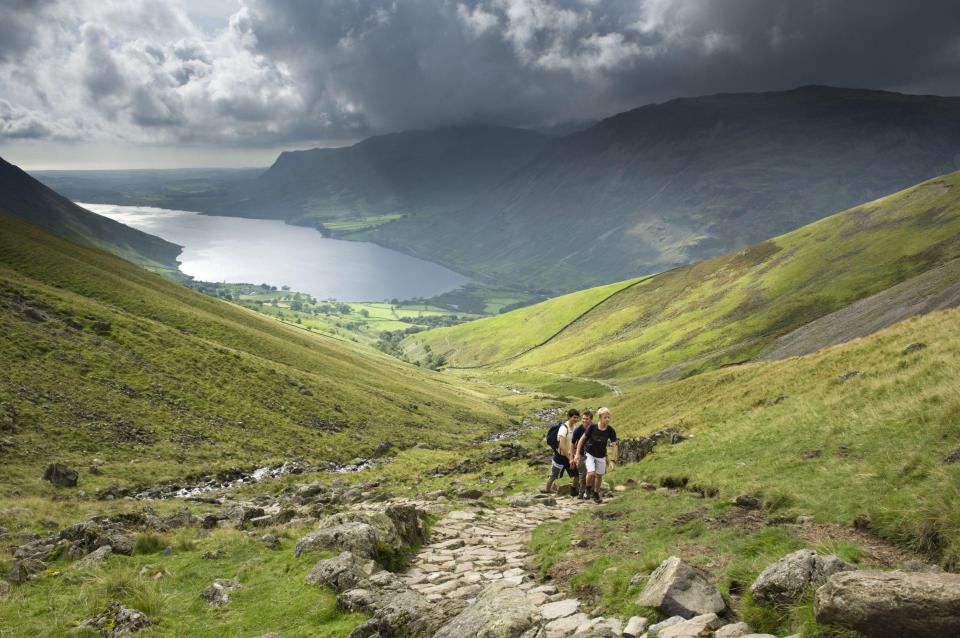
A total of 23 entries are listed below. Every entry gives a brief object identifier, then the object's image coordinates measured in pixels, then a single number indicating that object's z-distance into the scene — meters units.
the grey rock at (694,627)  9.07
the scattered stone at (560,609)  11.47
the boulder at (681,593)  10.04
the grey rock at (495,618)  9.86
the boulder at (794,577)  9.38
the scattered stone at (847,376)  28.83
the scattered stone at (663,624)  9.46
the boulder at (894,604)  7.25
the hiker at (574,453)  23.11
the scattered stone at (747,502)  17.44
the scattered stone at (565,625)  10.41
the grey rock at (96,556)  16.49
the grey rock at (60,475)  32.22
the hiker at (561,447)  24.95
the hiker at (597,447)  22.33
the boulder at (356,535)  15.94
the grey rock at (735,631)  8.95
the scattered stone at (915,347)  27.27
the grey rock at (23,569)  15.33
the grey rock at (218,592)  14.40
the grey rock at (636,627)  9.67
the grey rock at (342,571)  13.89
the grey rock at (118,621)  12.34
